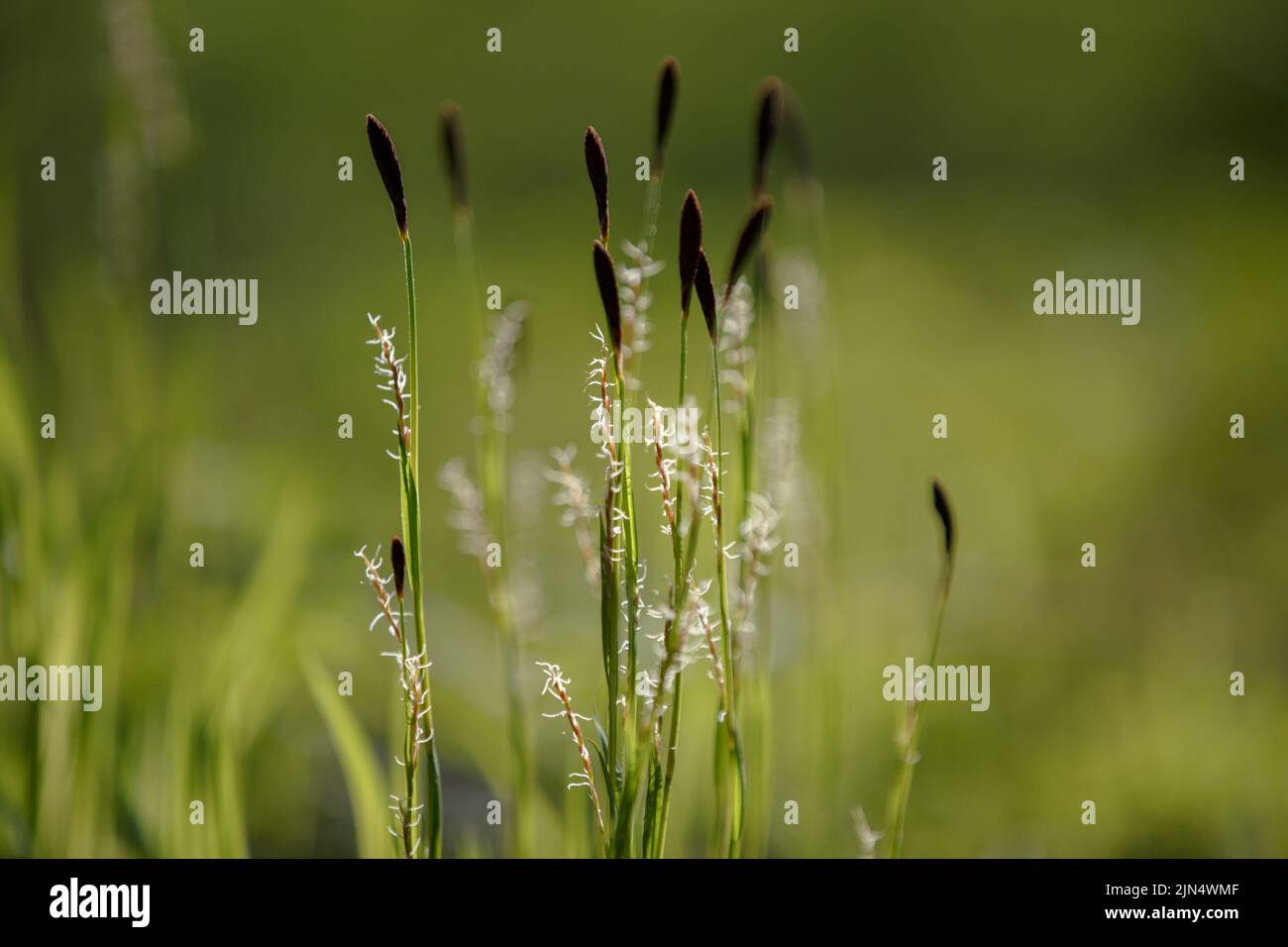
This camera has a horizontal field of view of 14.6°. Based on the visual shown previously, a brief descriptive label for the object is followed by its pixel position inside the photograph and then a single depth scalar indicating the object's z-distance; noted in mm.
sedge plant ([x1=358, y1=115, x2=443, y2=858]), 754
